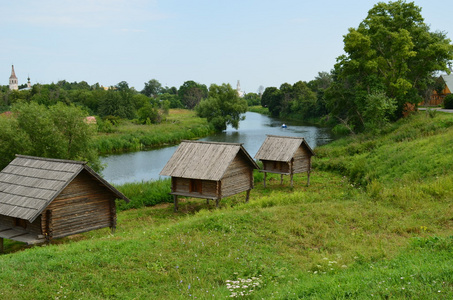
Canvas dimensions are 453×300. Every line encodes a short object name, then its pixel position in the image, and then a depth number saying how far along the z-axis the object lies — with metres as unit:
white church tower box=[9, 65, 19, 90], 148.62
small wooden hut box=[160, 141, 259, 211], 21.42
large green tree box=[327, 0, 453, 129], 41.31
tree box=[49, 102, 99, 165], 27.61
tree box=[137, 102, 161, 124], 75.12
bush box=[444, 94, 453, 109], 41.19
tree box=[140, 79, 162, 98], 160.25
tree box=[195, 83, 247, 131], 73.25
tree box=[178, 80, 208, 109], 127.12
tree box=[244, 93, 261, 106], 172.50
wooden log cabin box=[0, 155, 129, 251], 15.14
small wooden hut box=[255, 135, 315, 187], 27.75
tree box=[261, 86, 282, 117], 112.44
